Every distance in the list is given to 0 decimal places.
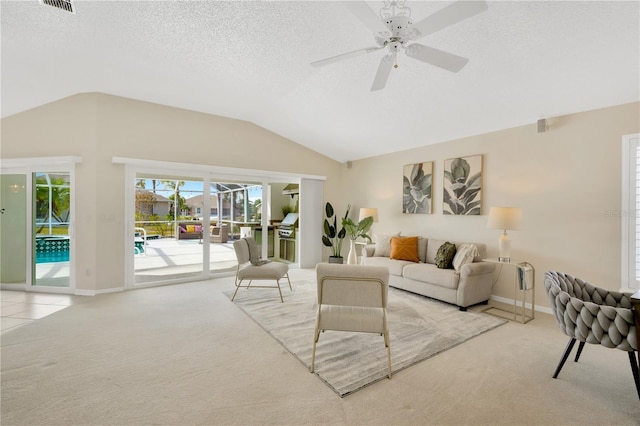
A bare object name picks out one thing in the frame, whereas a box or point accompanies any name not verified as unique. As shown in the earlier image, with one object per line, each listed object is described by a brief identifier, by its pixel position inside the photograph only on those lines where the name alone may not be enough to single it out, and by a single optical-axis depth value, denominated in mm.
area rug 2537
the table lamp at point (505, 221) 3814
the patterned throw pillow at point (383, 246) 5688
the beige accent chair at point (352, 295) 2523
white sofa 4066
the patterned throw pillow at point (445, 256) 4535
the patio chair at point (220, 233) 5902
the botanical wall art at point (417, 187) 5586
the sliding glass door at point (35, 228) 4801
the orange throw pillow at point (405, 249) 5203
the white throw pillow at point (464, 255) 4297
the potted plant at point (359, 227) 6151
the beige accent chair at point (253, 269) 4457
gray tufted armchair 2082
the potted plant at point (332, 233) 7043
